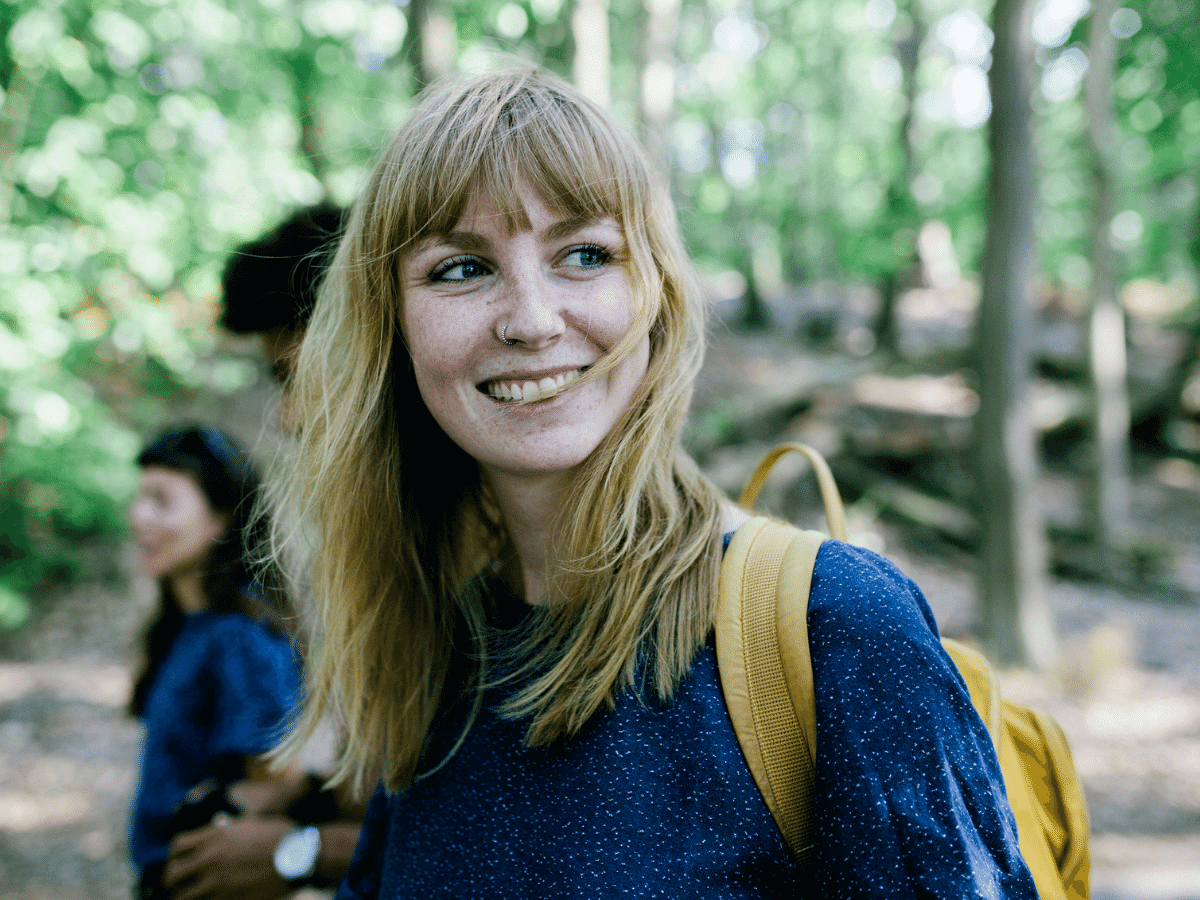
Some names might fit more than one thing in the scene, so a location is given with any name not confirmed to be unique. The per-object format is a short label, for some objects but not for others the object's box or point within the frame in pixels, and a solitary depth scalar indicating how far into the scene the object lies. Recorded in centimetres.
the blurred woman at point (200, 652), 219
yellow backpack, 105
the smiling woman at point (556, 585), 99
